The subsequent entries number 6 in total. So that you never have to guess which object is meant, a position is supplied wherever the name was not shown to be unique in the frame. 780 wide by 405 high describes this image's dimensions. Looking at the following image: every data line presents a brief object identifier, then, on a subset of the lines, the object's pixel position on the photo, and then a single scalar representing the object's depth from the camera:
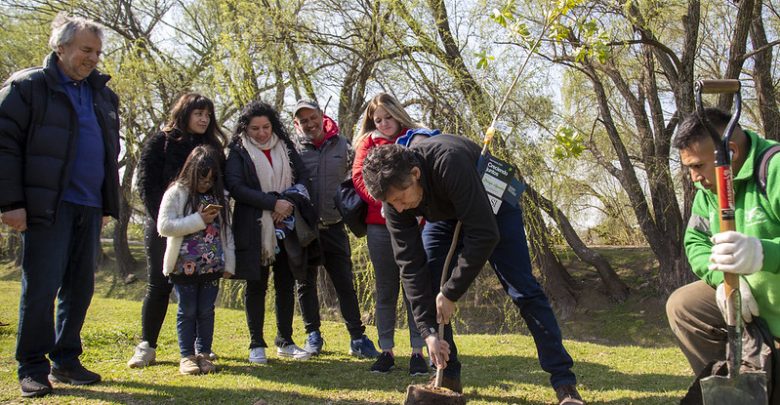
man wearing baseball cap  5.21
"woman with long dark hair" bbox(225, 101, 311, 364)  4.75
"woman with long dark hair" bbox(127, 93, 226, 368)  4.63
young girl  4.41
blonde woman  4.45
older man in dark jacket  3.69
